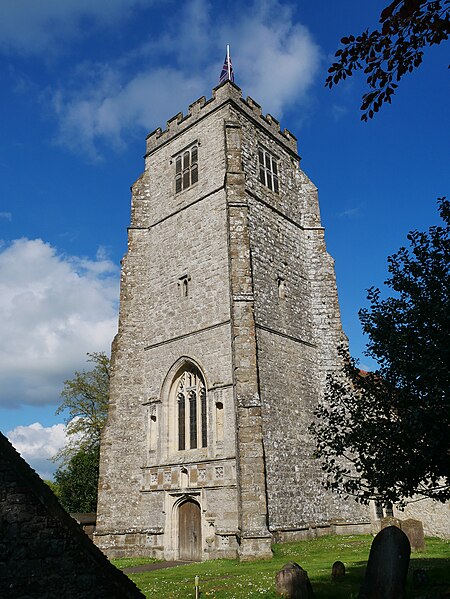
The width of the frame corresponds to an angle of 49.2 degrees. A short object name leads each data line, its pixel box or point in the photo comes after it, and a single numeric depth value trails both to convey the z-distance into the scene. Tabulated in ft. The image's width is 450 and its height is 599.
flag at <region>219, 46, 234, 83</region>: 78.35
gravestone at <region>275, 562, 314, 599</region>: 27.25
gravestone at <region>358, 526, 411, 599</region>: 23.39
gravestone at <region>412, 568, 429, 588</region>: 28.35
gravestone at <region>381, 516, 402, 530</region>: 45.62
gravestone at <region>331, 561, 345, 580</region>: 32.91
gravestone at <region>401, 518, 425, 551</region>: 45.39
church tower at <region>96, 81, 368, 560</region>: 52.65
